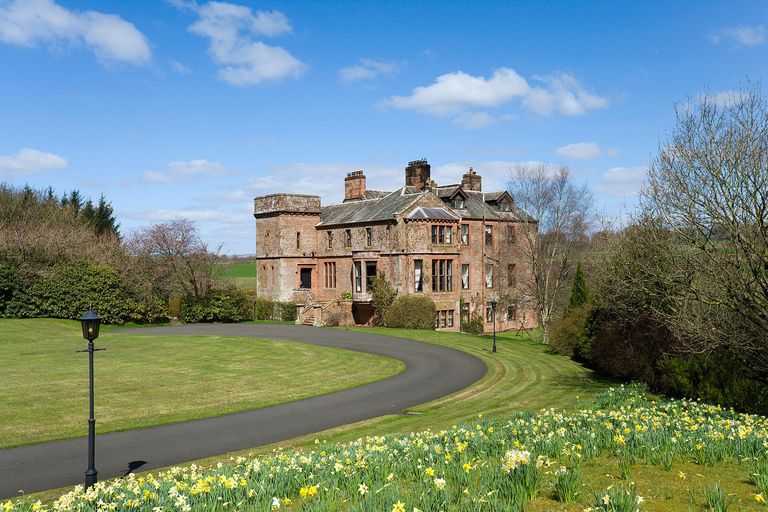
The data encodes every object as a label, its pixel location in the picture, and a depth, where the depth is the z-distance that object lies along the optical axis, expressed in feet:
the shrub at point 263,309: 171.36
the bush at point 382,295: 148.87
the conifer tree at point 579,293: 115.85
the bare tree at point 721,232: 53.01
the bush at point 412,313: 143.84
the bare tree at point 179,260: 165.89
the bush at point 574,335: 98.22
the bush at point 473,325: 158.71
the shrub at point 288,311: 167.63
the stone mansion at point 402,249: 150.82
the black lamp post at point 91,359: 36.88
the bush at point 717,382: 54.39
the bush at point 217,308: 163.32
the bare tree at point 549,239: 144.05
